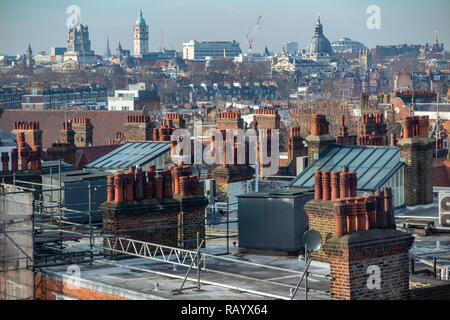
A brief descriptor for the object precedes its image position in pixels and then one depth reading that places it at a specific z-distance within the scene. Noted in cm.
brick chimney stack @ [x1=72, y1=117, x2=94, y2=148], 5703
